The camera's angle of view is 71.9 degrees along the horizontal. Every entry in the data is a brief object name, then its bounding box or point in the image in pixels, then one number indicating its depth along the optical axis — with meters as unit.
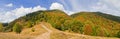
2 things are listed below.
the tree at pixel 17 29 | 52.05
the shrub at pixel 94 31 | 49.97
